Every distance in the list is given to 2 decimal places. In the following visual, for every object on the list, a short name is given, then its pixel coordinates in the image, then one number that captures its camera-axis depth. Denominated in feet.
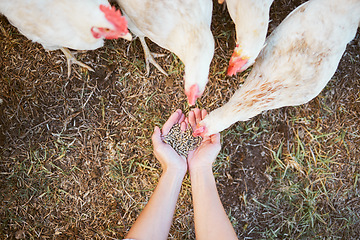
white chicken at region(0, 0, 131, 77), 3.94
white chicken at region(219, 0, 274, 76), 4.17
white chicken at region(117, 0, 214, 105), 3.96
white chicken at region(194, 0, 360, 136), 4.24
